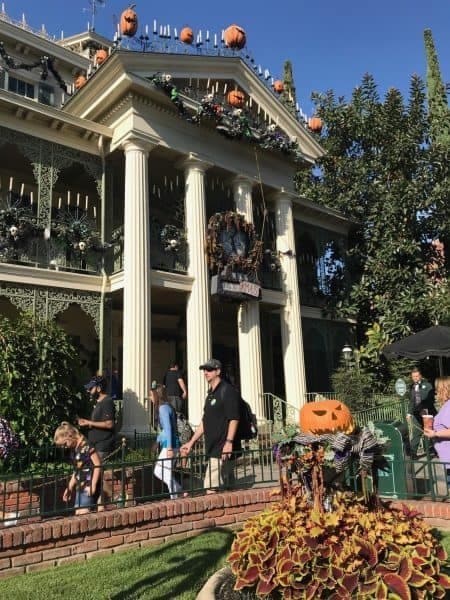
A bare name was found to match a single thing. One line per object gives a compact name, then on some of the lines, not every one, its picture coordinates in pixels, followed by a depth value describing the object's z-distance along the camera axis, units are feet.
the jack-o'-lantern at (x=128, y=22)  39.04
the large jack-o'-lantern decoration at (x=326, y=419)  10.60
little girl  17.94
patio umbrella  36.24
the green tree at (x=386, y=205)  56.13
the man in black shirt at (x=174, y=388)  37.29
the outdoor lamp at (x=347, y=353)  55.31
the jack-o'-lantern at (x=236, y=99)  44.83
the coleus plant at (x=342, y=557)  9.55
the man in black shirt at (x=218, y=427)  17.99
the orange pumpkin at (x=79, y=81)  48.34
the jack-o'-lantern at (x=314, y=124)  52.97
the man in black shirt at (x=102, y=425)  20.88
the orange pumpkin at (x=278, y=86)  50.80
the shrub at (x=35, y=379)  25.75
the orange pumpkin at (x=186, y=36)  43.52
